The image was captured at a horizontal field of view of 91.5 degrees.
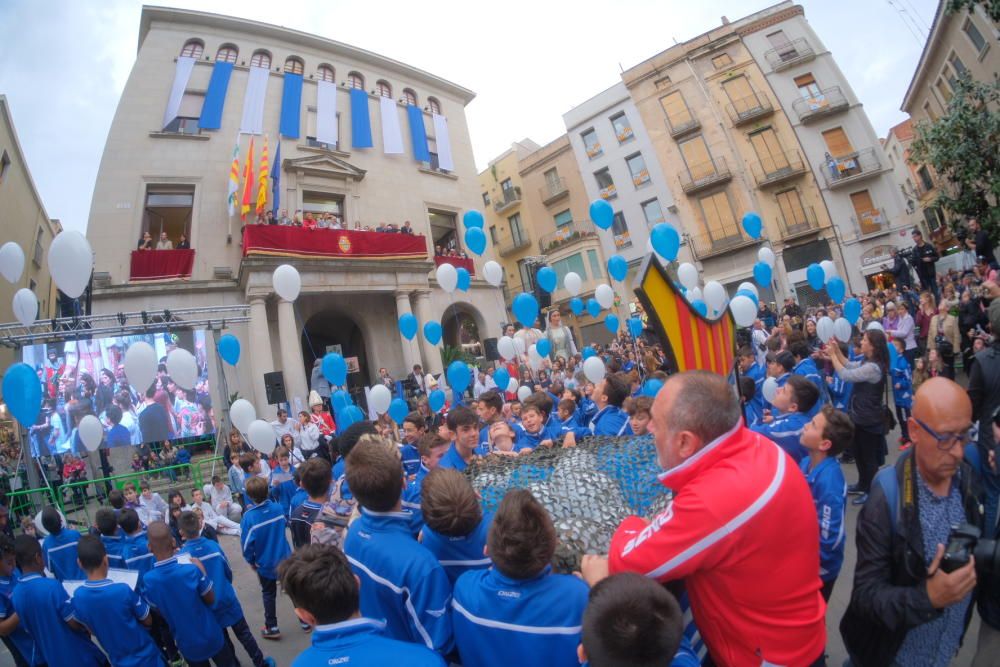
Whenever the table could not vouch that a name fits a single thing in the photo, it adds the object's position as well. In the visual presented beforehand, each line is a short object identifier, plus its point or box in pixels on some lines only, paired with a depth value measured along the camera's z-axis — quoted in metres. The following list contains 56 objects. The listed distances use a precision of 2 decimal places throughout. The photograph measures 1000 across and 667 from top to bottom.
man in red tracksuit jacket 1.28
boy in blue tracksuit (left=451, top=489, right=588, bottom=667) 1.55
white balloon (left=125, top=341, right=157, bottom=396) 7.59
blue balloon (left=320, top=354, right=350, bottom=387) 9.32
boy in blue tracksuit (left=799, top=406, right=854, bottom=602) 2.34
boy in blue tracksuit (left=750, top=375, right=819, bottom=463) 3.36
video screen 10.93
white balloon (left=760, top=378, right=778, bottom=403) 5.91
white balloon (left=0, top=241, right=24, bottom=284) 6.68
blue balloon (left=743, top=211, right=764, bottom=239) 10.51
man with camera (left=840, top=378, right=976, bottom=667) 1.55
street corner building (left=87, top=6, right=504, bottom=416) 14.65
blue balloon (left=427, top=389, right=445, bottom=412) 9.86
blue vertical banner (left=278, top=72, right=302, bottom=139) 18.17
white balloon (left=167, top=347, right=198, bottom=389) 8.65
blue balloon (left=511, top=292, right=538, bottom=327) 9.38
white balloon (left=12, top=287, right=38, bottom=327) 7.18
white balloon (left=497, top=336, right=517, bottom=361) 10.52
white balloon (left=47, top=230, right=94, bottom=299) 6.34
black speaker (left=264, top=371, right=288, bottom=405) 11.78
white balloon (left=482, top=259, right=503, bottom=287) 10.97
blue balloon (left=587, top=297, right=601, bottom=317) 13.45
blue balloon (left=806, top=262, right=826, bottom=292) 10.17
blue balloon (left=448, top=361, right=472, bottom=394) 9.35
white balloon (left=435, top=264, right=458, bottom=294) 10.27
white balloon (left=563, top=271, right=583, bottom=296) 11.20
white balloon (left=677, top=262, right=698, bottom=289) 9.67
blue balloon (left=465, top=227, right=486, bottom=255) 10.18
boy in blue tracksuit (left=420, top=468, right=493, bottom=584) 1.95
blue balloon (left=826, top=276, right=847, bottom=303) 10.17
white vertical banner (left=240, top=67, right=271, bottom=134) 17.44
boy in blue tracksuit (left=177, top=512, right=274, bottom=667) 3.71
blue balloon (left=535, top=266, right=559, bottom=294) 10.30
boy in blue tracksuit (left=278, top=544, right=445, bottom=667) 1.46
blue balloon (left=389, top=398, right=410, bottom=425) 9.11
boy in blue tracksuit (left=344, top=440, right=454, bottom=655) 1.91
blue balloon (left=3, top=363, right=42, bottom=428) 6.71
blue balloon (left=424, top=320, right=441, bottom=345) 10.99
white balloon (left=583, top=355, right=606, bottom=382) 8.22
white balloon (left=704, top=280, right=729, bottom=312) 8.05
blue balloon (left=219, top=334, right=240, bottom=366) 10.37
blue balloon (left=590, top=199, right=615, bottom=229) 9.34
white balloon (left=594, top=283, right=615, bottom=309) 9.99
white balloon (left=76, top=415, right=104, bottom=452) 9.10
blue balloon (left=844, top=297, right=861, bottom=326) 9.49
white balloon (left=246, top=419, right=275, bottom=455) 7.95
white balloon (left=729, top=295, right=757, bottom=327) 8.16
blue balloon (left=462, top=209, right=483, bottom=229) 10.99
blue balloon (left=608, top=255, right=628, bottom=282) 10.21
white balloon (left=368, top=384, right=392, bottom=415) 9.14
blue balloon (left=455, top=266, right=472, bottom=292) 10.81
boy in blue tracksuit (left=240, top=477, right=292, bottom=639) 4.37
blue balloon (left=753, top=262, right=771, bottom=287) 10.38
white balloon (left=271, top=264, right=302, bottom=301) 9.50
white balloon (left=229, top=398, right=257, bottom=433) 8.79
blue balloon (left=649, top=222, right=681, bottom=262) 7.52
